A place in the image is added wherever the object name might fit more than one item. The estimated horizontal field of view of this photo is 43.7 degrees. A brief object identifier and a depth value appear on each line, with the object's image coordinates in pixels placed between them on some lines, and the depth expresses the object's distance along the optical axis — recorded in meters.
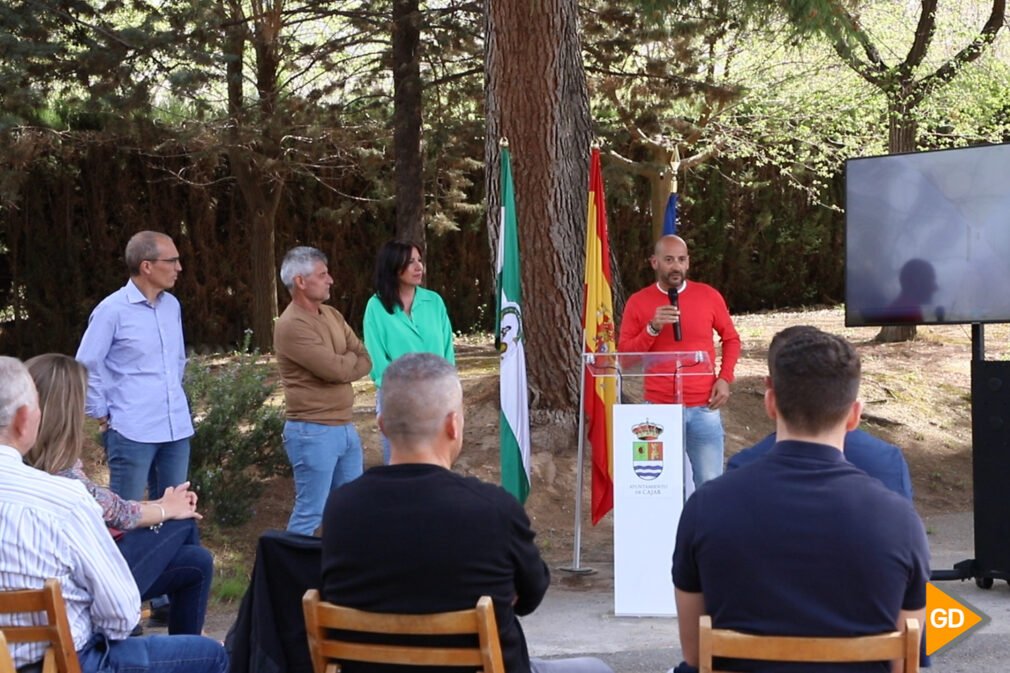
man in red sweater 6.48
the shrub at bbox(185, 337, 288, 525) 7.79
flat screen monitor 5.86
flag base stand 7.10
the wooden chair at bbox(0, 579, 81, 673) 3.18
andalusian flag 7.21
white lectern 6.07
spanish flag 7.12
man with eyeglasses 5.95
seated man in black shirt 3.02
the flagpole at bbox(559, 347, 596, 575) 6.97
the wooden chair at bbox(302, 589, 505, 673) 2.93
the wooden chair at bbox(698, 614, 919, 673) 2.68
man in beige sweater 6.24
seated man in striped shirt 3.31
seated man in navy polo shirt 2.74
